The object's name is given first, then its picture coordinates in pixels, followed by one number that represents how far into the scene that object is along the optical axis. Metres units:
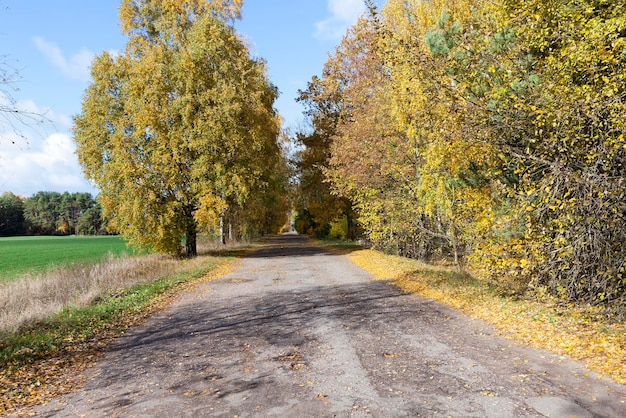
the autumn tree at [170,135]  22.80
